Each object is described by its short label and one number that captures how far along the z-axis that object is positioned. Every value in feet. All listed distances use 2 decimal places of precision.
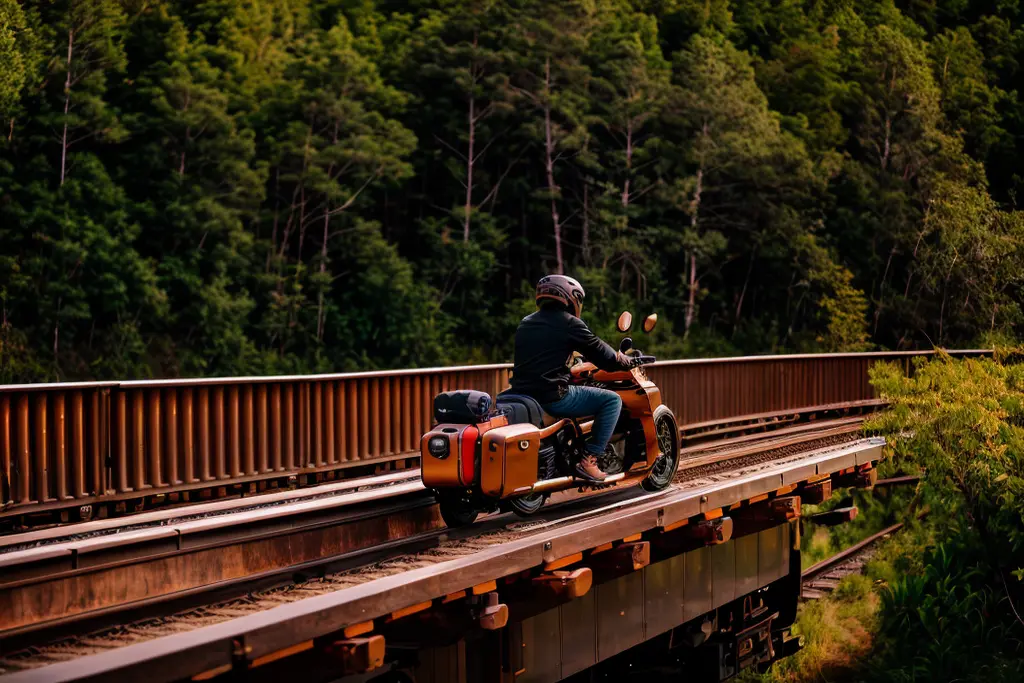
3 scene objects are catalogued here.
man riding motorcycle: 29.68
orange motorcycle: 26.94
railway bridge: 19.89
